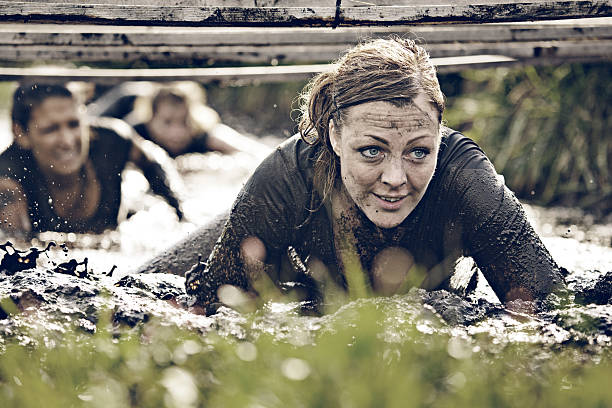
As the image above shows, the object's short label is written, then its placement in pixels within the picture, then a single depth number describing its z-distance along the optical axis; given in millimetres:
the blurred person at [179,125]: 8234
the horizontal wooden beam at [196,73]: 5297
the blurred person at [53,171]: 5852
